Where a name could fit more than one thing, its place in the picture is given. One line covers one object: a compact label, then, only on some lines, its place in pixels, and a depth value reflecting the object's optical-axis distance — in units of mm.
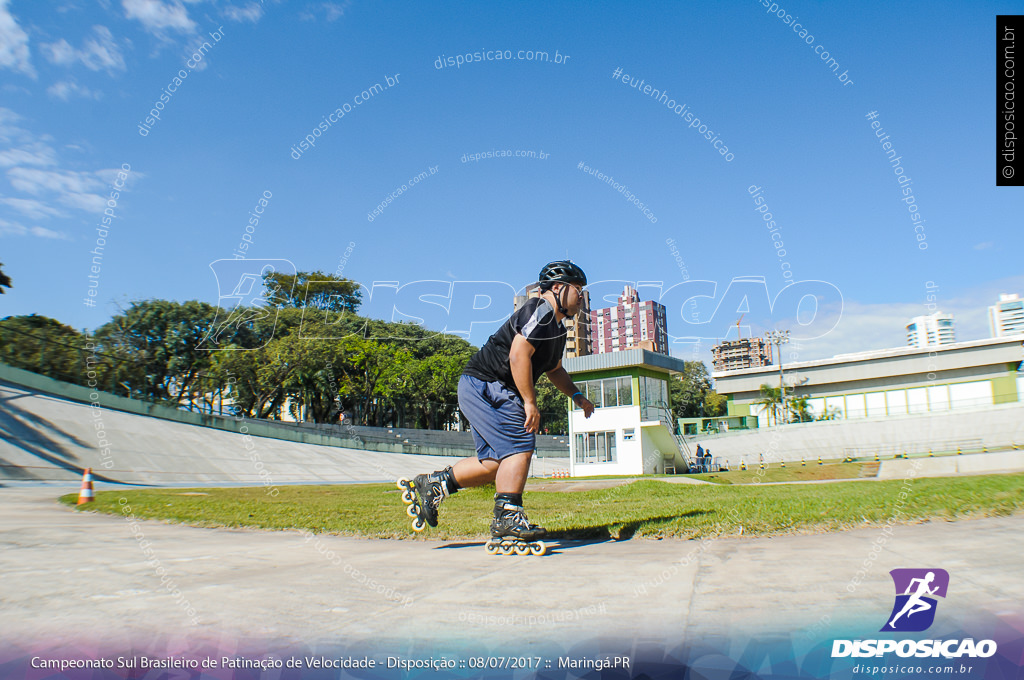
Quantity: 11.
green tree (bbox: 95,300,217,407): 37172
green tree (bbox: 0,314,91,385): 25677
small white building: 27625
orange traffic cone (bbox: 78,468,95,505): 8094
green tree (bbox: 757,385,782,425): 49906
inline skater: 3807
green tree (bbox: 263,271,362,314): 48875
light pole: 41022
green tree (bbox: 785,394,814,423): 47938
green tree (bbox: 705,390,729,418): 68875
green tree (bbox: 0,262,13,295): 23766
